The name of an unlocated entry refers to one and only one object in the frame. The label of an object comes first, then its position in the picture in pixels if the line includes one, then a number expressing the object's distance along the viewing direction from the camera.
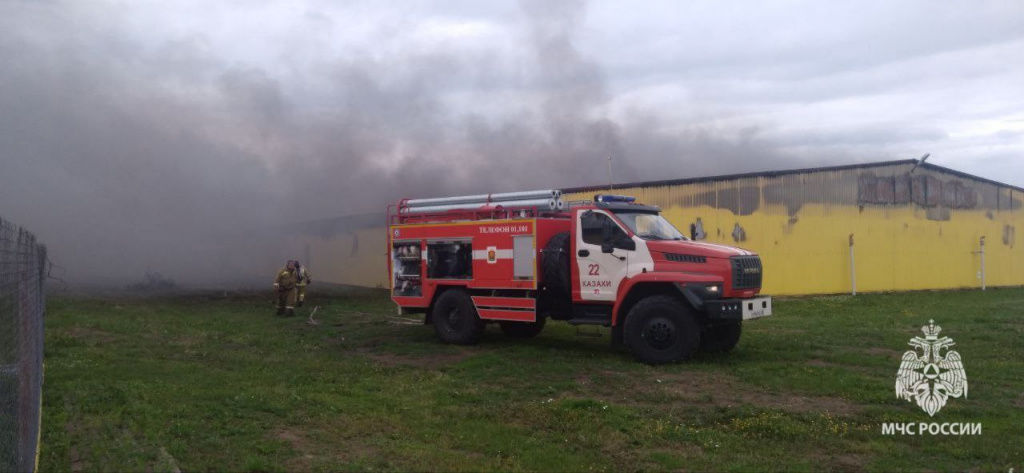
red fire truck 11.30
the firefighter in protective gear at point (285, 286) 18.91
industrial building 23.45
